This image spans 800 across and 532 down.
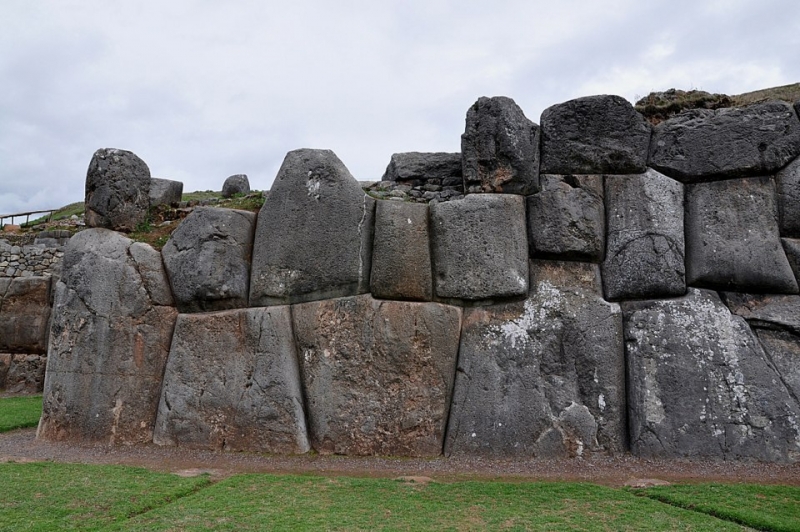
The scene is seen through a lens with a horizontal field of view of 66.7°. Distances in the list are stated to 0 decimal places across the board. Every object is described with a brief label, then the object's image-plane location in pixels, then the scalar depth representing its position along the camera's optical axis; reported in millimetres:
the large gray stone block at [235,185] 18234
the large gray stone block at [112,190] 11297
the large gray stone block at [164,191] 12641
